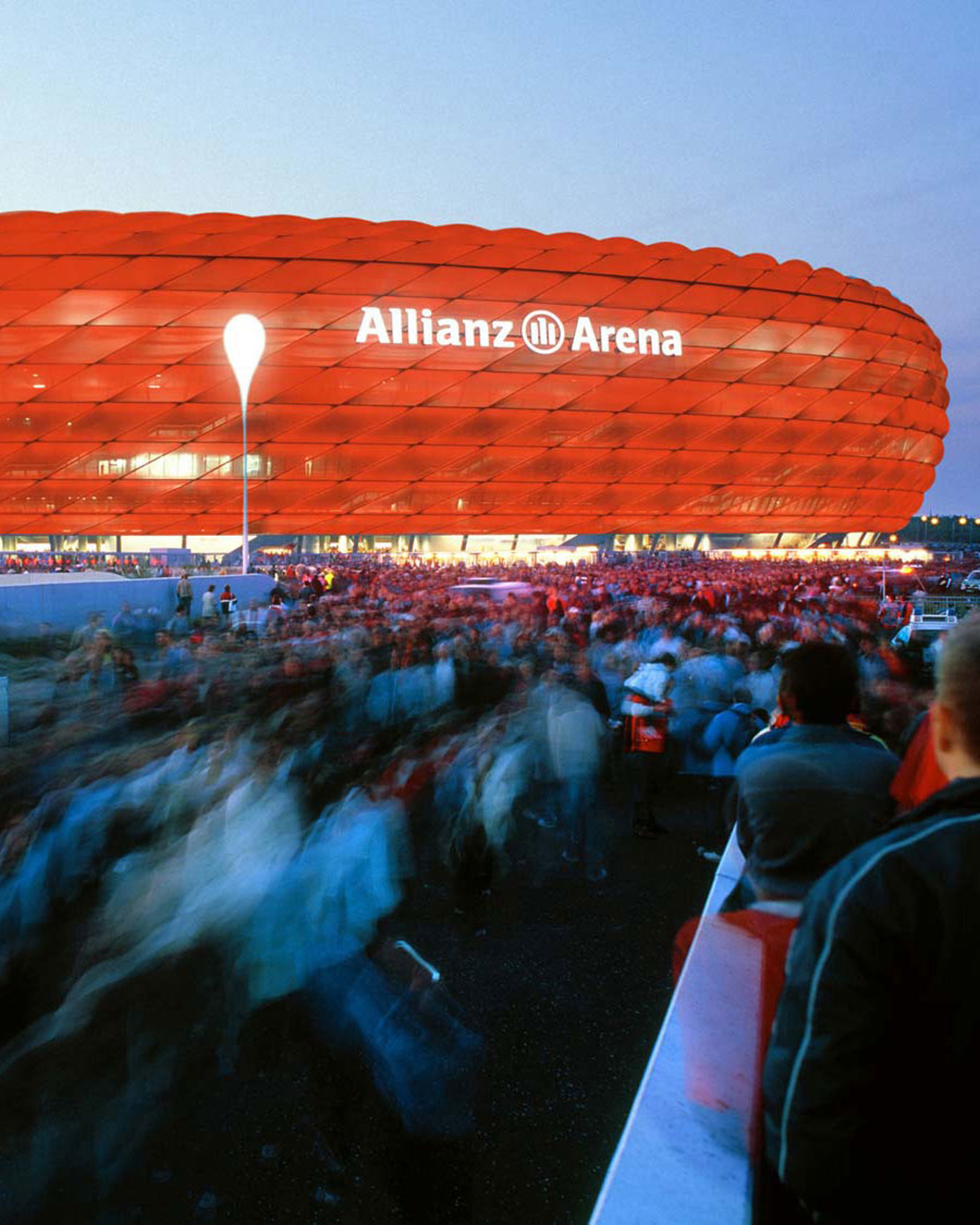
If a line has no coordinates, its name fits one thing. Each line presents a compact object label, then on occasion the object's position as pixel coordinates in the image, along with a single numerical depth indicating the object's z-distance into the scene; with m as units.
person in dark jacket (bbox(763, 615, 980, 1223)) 1.24
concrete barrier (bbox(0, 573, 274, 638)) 17.36
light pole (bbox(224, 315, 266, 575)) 27.06
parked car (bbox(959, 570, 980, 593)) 24.81
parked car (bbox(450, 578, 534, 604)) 18.62
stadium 45.25
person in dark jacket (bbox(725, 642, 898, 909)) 2.47
